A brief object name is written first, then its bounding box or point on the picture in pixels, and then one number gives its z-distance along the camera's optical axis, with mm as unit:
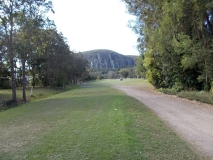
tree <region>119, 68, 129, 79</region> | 132375
